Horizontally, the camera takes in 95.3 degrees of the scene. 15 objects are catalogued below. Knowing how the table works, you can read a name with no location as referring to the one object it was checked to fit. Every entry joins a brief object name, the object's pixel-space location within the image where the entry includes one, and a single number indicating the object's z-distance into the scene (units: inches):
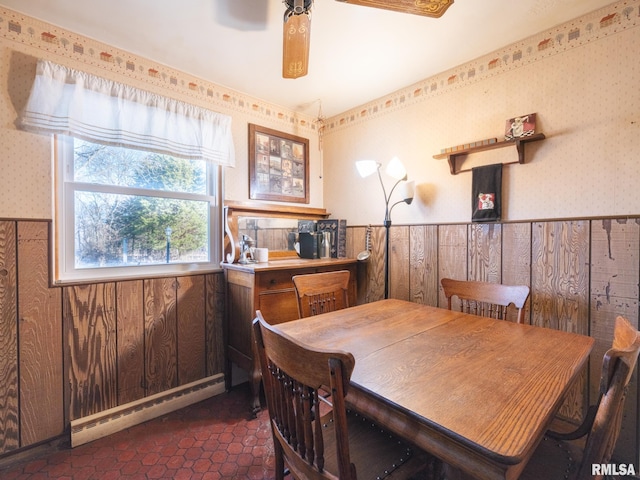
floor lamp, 88.4
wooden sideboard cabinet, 78.0
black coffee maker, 104.7
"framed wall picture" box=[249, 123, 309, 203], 100.4
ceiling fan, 47.7
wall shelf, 68.3
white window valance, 63.6
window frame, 67.4
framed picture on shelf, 68.5
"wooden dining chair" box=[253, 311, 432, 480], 27.6
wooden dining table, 25.9
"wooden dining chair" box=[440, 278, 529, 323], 60.3
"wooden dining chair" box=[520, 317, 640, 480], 27.0
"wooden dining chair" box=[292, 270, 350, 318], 67.2
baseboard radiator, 68.6
